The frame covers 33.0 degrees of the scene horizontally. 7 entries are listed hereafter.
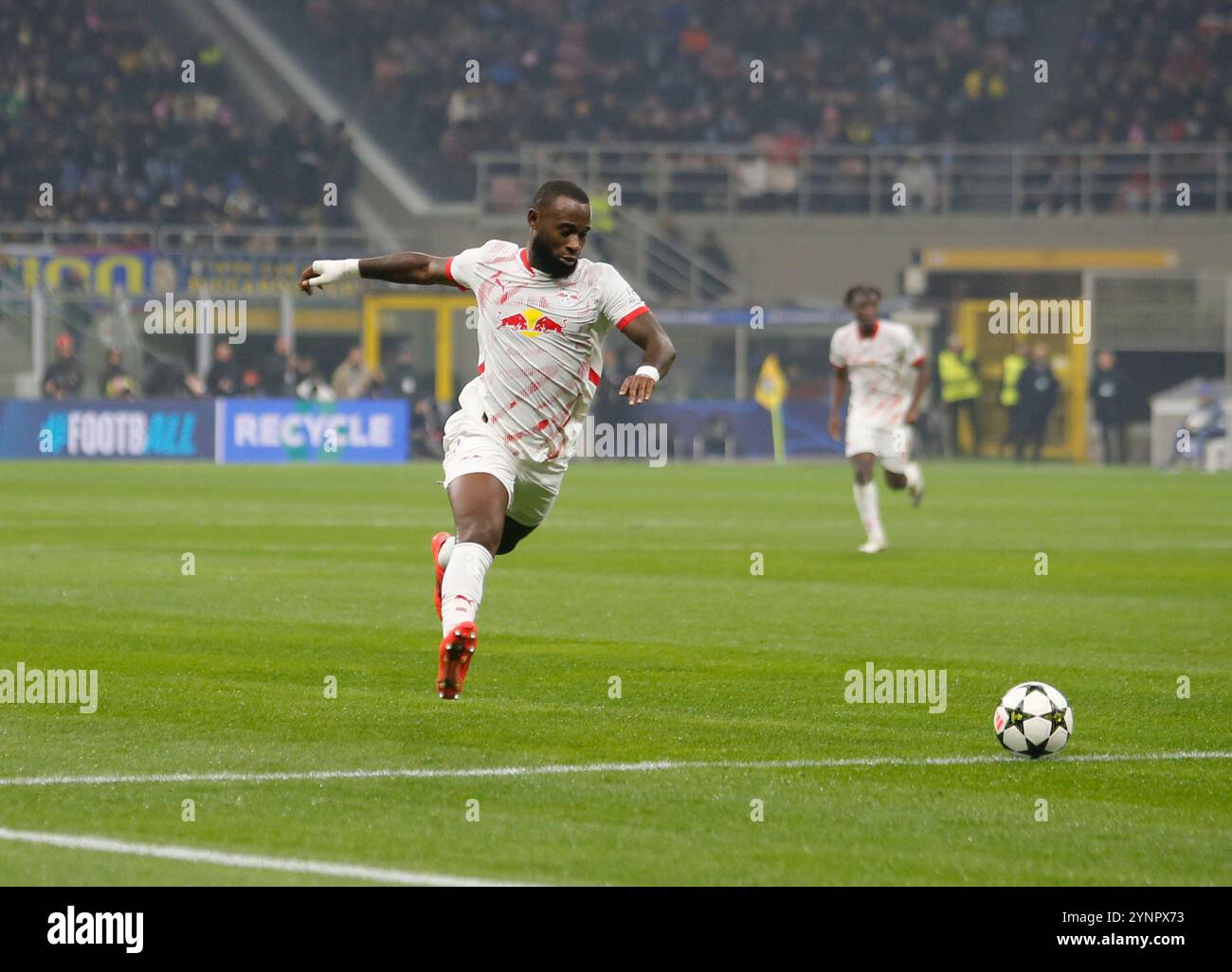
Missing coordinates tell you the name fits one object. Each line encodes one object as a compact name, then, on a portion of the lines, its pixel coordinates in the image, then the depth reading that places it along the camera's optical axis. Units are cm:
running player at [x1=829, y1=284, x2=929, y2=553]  1795
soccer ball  739
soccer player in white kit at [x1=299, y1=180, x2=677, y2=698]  823
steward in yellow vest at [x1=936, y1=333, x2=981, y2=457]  3594
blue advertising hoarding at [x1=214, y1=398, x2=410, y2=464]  3306
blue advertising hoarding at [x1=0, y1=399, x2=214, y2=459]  3309
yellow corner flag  3606
